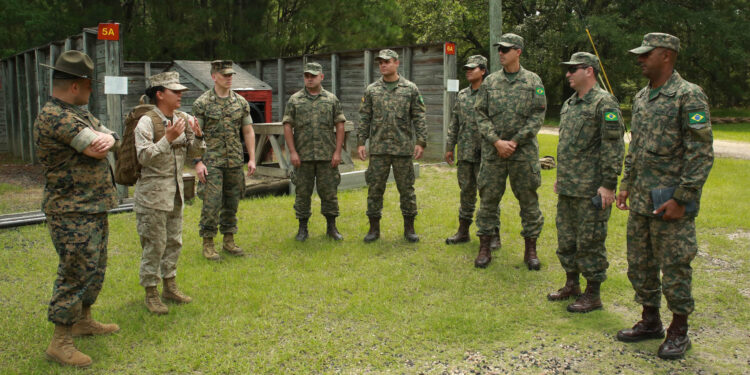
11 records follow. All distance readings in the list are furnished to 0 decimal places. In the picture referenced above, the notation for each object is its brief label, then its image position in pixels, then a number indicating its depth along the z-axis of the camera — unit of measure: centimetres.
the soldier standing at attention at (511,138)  539
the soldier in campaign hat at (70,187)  359
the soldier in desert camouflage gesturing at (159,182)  427
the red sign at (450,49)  1221
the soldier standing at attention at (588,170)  438
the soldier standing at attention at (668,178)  358
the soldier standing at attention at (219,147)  591
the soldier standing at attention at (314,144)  652
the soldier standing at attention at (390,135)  650
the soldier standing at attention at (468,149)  655
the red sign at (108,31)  779
